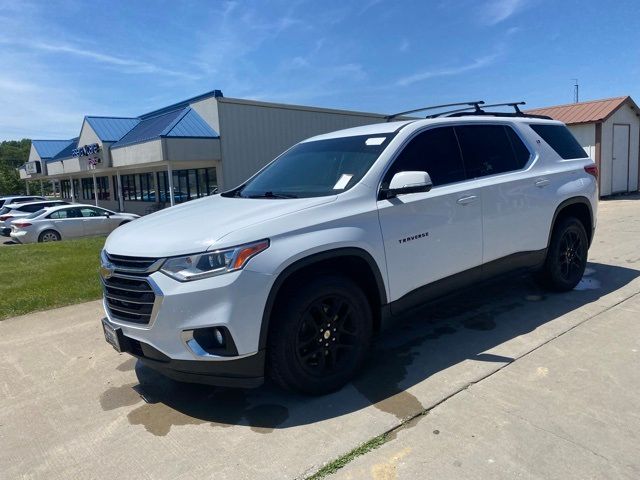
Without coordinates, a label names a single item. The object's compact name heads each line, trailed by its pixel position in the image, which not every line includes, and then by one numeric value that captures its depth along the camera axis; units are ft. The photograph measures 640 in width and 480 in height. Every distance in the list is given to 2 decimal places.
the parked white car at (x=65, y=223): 53.26
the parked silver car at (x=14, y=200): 82.02
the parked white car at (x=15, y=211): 61.93
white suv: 9.87
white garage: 66.08
